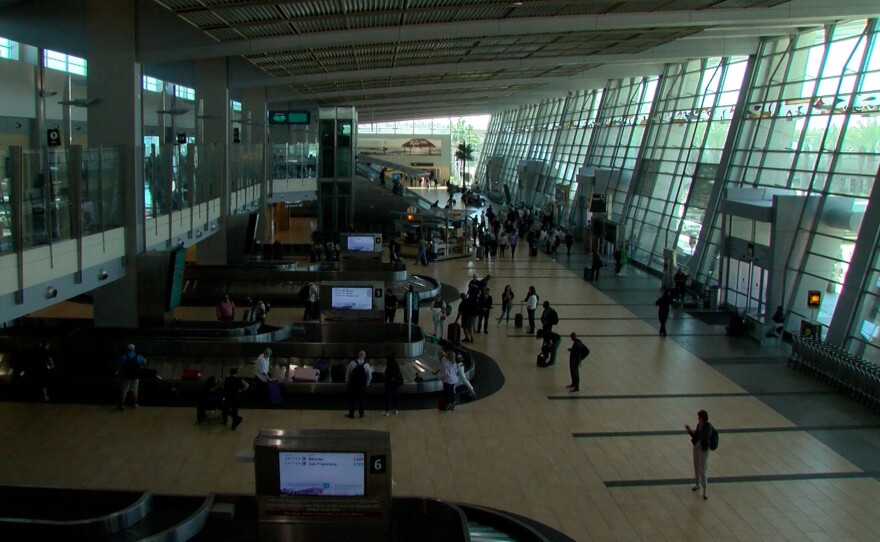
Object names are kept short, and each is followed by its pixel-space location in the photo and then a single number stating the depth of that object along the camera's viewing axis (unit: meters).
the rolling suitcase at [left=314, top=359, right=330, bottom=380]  14.29
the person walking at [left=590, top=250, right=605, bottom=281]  26.94
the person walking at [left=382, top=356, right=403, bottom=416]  12.69
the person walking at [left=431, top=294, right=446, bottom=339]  18.28
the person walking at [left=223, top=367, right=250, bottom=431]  11.83
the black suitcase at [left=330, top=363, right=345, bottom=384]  14.12
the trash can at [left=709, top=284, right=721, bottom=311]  22.39
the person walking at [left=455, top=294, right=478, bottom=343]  18.05
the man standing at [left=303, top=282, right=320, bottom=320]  20.76
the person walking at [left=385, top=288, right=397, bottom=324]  19.72
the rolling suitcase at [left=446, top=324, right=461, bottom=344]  17.28
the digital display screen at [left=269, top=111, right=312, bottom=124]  32.94
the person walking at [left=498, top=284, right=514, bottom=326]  19.98
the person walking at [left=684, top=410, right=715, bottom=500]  9.81
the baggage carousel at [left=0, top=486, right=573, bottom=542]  6.95
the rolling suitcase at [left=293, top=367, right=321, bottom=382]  13.88
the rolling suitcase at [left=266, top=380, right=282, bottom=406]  13.15
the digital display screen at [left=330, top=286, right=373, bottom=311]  18.11
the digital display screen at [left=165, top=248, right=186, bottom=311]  15.88
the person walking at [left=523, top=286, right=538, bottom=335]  19.56
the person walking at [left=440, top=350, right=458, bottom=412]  12.84
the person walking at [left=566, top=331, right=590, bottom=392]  14.27
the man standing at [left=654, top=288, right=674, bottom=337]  19.00
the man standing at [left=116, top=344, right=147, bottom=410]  12.48
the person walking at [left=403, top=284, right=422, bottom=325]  16.17
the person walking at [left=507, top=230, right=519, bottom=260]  32.72
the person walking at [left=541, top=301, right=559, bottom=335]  17.28
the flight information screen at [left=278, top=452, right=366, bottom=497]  6.77
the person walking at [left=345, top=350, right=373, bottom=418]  12.47
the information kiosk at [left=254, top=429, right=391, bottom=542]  6.76
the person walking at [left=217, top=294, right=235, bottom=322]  18.69
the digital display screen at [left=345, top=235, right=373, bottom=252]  27.03
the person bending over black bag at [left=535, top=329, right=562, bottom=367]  16.02
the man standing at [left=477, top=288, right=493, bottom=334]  19.12
